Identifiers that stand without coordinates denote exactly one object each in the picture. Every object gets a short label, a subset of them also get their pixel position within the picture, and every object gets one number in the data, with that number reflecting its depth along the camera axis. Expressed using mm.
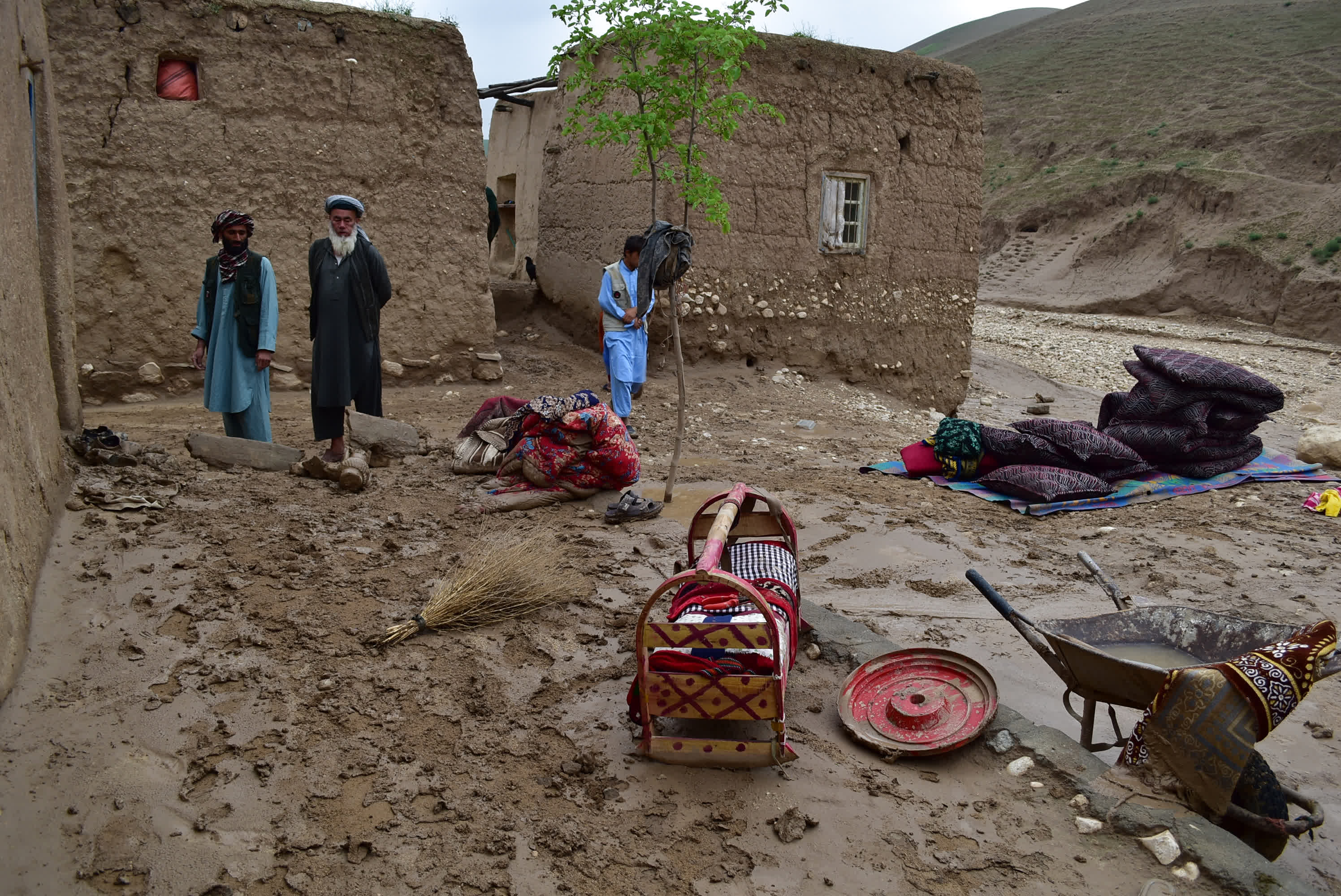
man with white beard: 5488
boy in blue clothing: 7273
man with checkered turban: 5168
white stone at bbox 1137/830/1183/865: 2342
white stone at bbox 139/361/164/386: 7172
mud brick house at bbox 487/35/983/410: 8766
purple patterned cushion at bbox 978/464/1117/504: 5934
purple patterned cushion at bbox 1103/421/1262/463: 6352
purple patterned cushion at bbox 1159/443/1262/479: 6371
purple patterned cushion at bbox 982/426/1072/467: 6305
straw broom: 3477
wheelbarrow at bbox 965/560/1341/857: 2646
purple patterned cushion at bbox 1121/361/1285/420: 6324
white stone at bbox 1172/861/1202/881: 2281
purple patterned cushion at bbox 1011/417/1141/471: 6262
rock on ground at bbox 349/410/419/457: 5773
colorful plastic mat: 5949
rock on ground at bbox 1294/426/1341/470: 6949
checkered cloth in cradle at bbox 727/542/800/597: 3320
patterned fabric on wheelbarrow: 2416
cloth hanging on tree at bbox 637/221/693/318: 6129
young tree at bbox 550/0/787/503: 5383
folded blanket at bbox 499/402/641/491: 5191
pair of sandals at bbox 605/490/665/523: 4941
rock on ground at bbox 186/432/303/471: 5145
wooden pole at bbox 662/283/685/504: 5336
